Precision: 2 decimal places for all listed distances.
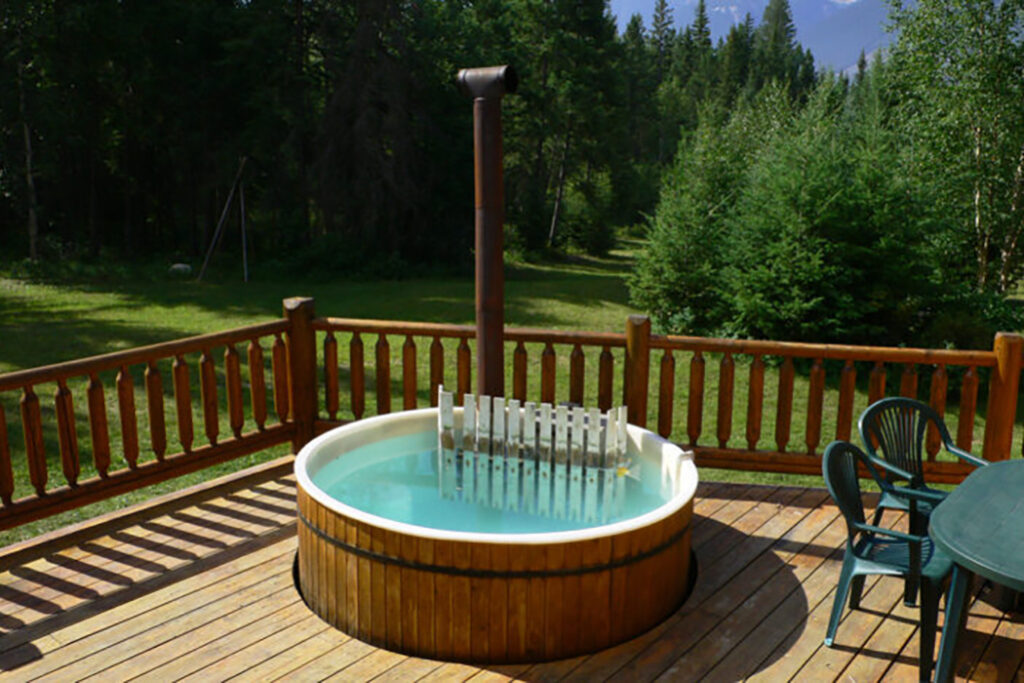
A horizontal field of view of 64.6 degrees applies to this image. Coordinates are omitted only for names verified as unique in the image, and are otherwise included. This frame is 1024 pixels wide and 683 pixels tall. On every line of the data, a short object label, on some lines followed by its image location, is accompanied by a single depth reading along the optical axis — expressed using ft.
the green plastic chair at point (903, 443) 11.58
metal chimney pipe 12.92
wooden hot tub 10.01
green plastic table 7.89
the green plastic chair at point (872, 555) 9.57
